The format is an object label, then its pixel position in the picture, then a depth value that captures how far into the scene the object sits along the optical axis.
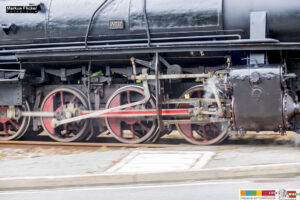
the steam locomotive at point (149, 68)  13.55
